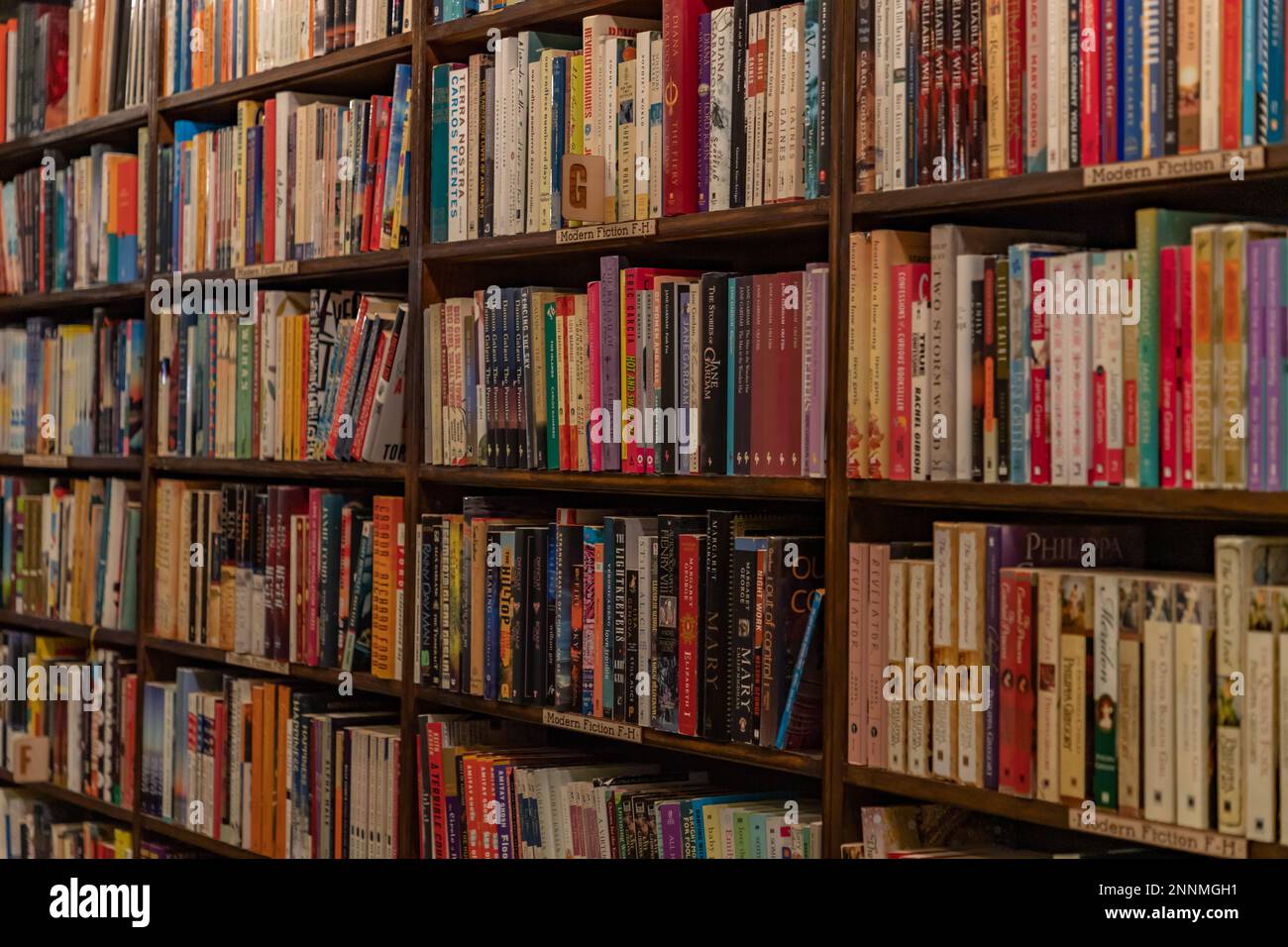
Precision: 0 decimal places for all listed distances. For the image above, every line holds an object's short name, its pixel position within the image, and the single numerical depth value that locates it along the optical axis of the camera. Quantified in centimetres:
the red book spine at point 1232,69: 159
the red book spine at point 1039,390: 175
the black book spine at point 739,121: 212
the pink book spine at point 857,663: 196
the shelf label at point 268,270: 291
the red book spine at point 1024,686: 177
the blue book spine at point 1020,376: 177
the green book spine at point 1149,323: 166
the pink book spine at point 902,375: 190
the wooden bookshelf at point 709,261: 179
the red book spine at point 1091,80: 171
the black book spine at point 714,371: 214
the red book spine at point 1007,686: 178
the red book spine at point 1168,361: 164
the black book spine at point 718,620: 212
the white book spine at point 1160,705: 163
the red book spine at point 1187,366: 162
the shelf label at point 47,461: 349
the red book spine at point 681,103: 219
